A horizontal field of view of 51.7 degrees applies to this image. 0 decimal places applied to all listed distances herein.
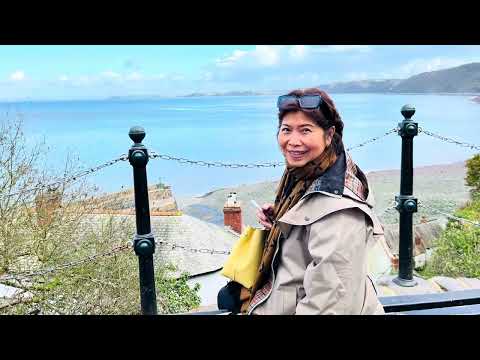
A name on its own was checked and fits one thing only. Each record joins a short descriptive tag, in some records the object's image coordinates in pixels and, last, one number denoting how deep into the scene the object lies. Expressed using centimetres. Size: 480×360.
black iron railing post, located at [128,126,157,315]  180
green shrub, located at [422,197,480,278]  360
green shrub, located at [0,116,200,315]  358
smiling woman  124
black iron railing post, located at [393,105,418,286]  227
